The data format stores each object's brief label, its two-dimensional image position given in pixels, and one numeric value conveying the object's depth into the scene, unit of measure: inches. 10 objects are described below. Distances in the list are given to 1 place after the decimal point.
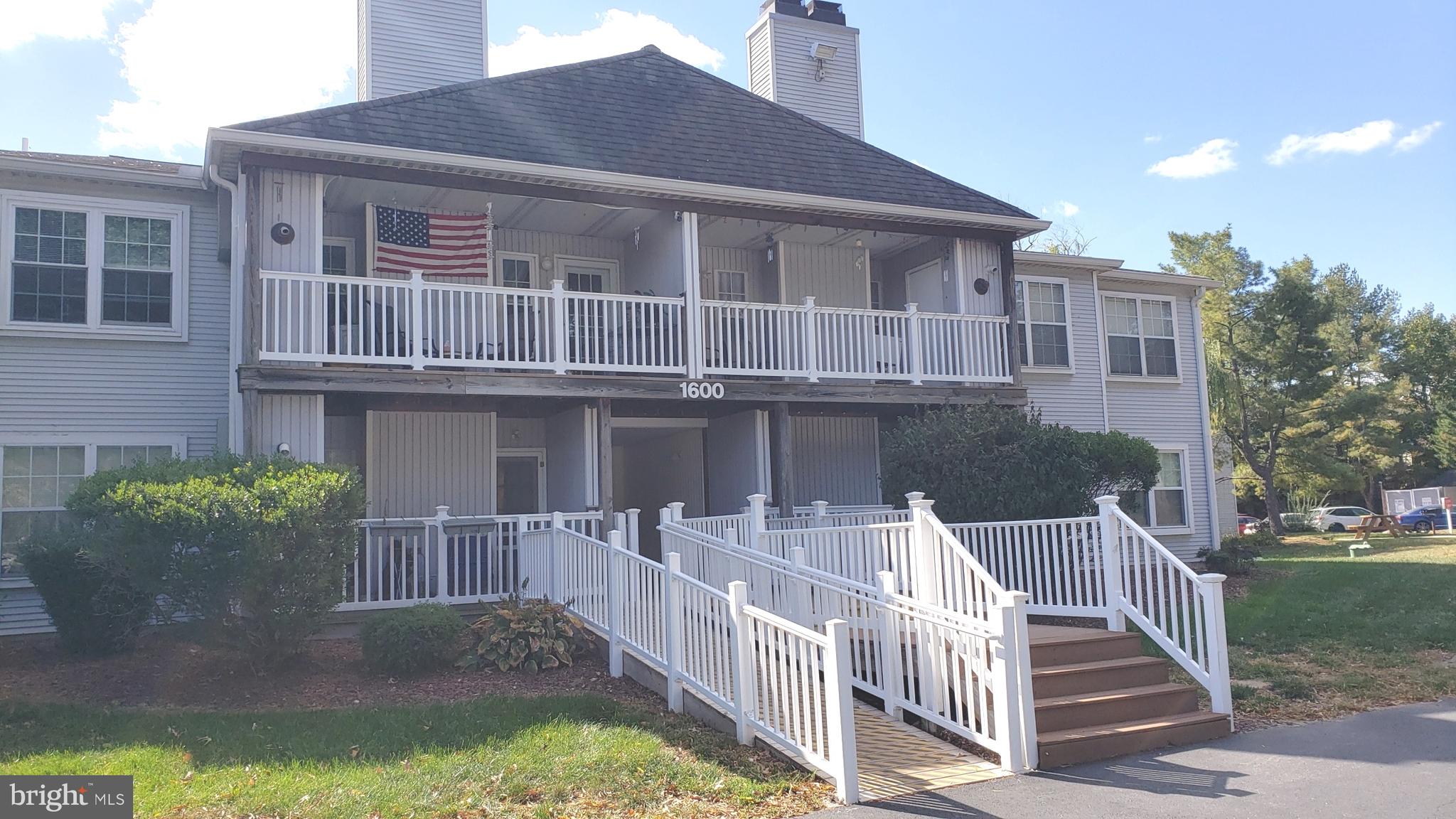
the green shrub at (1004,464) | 490.9
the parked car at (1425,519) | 1471.5
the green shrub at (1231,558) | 680.4
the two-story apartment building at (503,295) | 462.3
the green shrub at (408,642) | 354.9
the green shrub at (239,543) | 323.0
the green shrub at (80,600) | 387.9
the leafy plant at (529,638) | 366.0
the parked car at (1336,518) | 1650.8
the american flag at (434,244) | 524.4
